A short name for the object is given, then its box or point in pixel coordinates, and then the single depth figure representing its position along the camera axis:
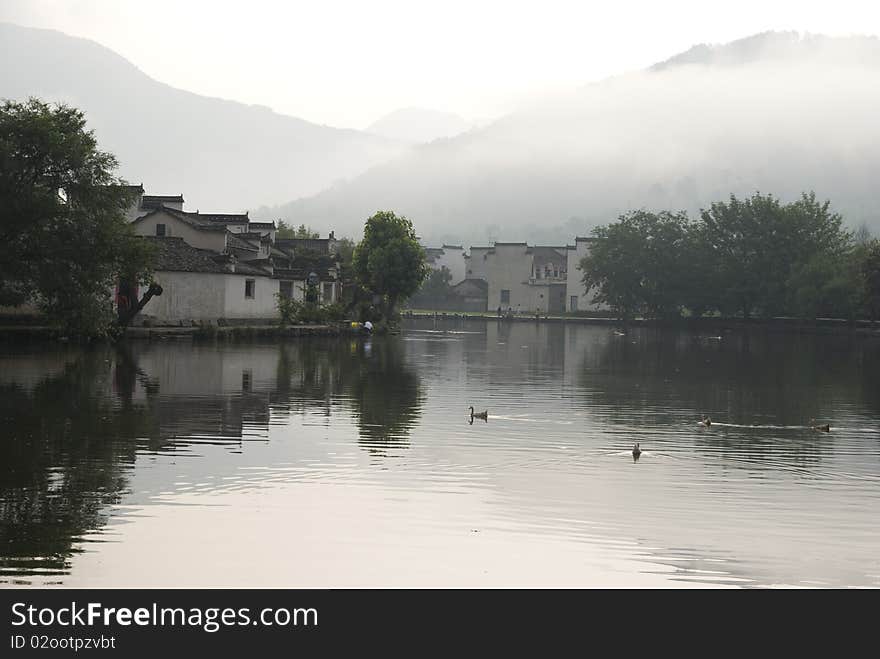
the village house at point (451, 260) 179.50
